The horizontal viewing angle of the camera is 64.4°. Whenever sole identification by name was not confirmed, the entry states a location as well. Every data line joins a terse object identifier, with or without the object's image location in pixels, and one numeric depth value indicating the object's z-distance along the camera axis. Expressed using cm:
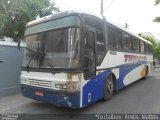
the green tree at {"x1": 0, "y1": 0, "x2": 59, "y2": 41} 836
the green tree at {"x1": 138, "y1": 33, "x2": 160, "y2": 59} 2553
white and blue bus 332
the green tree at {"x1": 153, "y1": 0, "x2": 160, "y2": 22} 1357
